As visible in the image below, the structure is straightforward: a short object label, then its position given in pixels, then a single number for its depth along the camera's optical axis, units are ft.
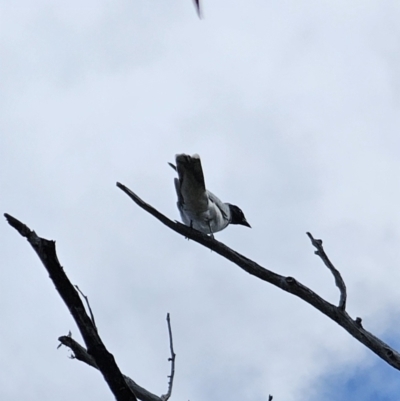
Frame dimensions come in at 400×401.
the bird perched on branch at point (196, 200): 55.98
